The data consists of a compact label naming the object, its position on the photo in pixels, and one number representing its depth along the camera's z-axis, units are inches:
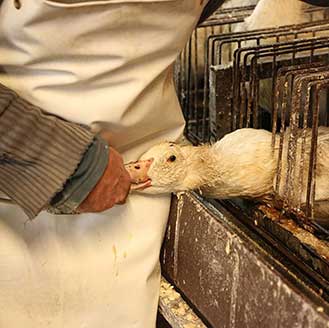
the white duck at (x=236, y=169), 40.4
